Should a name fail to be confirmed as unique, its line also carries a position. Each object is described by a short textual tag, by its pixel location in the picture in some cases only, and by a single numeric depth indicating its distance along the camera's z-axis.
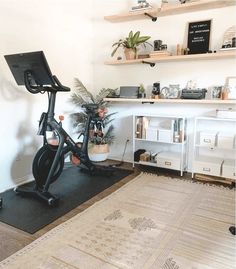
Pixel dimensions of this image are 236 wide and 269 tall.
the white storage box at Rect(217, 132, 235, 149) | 2.93
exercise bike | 2.41
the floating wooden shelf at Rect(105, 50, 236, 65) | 2.92
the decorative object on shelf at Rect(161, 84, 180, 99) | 3.39
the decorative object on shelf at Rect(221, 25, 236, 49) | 2.93
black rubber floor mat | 2.22
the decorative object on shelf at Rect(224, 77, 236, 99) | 3.00
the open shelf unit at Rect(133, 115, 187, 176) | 3.30
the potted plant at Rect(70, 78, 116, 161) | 3.70
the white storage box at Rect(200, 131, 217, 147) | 3.04
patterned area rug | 1.69
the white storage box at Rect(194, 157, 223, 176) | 3.05
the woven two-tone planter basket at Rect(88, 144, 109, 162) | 3.71
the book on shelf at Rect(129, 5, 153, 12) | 3.31
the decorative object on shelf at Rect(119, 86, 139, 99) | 3.58
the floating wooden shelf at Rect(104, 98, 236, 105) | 2.96
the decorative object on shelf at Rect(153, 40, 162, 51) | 3.37
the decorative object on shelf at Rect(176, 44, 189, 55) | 3.22
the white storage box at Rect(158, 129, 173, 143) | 3.32
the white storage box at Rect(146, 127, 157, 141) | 3.41
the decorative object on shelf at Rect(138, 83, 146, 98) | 3.59
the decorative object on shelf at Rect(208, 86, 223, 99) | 3.12
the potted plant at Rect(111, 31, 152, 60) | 3.43
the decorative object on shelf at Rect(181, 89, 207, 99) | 3.12
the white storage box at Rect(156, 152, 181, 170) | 3.32
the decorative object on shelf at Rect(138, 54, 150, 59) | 3.46
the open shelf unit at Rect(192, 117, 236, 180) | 2.98
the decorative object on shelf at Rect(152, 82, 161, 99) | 3.46
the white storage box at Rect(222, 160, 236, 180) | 2.97
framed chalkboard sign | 3.14
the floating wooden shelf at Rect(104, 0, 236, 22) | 2.95
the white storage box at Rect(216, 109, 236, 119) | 2.95
